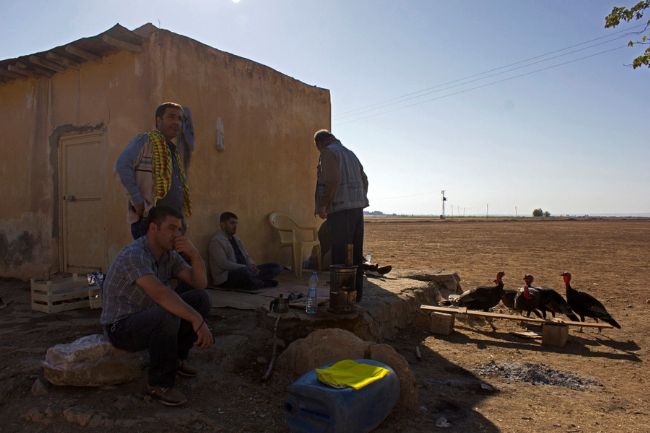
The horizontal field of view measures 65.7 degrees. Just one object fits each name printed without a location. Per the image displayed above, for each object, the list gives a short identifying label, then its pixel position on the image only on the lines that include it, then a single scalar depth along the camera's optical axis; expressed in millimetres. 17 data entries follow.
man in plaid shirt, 3182
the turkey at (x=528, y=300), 6942
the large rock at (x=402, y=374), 3812
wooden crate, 5527
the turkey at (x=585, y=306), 6511
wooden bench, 5926
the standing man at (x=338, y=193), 5430
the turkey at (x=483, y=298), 7191
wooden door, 6902
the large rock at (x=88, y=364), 3486
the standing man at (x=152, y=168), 4445
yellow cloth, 3070
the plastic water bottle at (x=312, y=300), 5004
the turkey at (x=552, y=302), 6875
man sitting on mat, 6241
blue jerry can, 2898
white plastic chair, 7789
